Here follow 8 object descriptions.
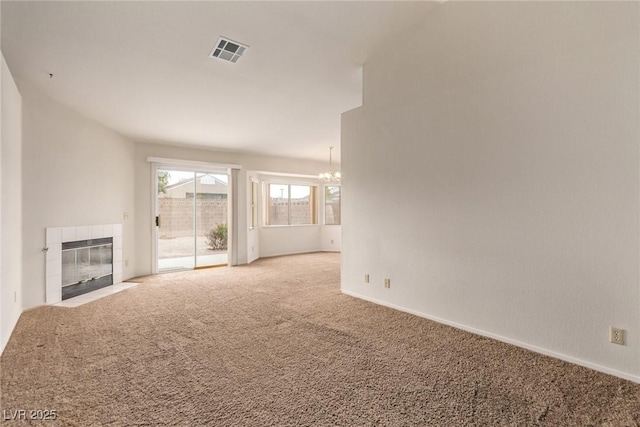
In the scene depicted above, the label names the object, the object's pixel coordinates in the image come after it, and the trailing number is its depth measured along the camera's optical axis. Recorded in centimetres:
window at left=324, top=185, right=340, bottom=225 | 902
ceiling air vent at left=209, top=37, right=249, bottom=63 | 315
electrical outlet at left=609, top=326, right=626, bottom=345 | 211
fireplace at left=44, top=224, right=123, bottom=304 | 389
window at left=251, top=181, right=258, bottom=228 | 724
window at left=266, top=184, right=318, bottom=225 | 812
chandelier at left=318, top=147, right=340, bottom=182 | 722
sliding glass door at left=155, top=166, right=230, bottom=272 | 612
